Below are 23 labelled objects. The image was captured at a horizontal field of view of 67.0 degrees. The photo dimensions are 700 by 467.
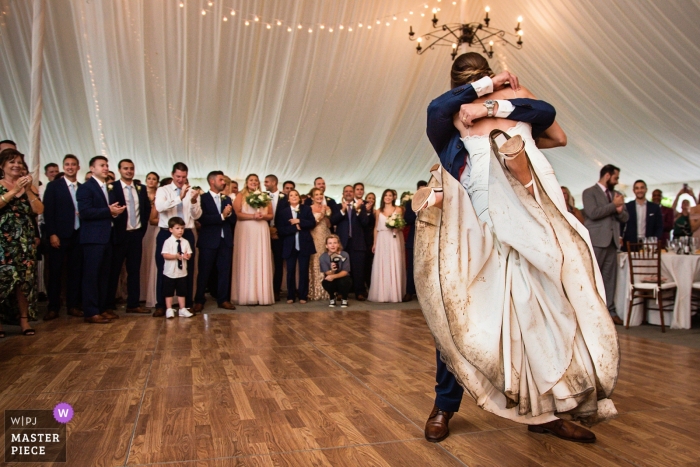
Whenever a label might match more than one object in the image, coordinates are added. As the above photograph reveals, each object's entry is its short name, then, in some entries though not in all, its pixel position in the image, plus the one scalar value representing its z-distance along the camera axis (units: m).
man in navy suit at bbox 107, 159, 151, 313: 5.73
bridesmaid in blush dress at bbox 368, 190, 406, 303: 7.68
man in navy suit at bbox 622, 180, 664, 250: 6.77
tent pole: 6.09
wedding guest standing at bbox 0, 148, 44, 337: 4.26
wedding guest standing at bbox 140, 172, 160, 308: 6.60
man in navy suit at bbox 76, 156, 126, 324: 5.28
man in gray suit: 5.95
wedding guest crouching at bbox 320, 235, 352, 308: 6.89
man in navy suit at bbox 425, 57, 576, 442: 1.97
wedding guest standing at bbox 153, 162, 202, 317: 5.89
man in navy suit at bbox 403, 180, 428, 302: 7.76
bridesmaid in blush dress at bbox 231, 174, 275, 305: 6.93
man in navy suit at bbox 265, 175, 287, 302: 7.57
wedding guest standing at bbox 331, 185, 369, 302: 7.79
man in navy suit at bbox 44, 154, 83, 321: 5.57
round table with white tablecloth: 5.44
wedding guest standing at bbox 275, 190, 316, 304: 7.28
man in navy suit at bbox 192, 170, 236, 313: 6.45
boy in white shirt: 5.73
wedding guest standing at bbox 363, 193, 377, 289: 8.14
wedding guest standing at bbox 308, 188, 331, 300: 7.52
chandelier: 7.40
